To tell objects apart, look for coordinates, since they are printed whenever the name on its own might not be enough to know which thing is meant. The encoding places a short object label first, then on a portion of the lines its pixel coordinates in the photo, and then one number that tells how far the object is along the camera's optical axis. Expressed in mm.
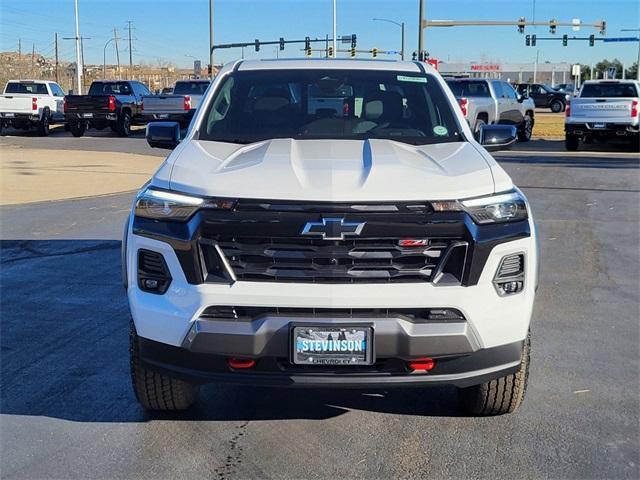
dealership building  101562
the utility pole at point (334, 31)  52388
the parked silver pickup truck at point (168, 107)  25062
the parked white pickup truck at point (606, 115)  20453
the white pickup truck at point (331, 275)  3486
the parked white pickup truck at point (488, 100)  21438
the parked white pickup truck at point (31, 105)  29406
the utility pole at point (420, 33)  34156
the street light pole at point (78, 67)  46719
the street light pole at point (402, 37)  67312
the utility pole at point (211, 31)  49197
